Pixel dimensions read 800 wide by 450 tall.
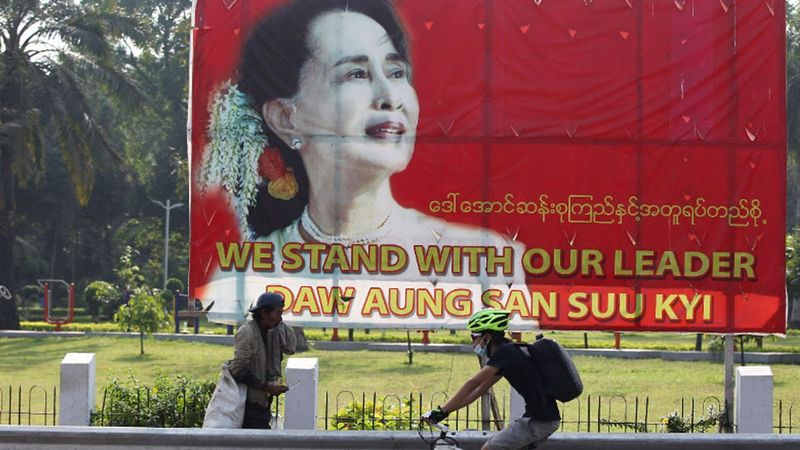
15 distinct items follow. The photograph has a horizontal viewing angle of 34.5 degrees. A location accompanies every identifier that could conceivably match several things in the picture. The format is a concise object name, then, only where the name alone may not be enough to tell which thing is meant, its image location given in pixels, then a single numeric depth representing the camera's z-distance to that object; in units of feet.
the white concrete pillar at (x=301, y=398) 42.11
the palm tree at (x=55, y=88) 106.52
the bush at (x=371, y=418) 44.42
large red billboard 43.60
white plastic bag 32.96
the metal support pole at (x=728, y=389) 44.00
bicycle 26.66
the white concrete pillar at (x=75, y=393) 44.21
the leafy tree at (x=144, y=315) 90.63
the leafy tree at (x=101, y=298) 135.95
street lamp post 173.93
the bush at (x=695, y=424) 45.62
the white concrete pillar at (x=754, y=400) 42.57
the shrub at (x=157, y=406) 45.42
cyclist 26.73
